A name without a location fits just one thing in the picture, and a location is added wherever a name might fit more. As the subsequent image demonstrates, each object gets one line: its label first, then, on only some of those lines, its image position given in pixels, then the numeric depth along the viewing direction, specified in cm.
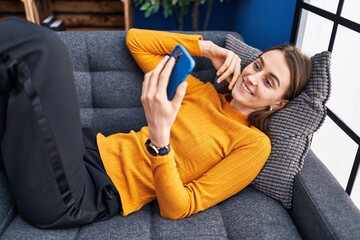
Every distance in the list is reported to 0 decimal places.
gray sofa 93
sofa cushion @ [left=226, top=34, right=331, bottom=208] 110
